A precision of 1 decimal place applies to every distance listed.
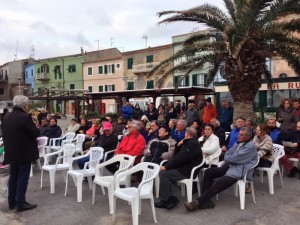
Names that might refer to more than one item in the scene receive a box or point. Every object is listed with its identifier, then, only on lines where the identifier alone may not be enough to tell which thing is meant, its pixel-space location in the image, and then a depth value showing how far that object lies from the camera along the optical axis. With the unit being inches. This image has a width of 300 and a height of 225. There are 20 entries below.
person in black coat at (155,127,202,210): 152.0
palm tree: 278.4
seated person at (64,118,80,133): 304.1
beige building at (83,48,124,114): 1211.7
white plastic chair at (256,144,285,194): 172.4
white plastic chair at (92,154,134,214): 146.5
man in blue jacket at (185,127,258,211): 146.9
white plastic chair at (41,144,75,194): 181.8
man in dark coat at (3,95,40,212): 146.9
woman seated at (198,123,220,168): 171.7
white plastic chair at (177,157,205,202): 153.2
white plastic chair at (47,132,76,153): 260.8
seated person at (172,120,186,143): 198.6
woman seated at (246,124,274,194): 176.2
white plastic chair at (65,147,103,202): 164.0
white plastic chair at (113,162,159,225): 126.7
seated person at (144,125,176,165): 175.0
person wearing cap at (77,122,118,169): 207.2
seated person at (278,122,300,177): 204.3
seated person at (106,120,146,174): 184.6
